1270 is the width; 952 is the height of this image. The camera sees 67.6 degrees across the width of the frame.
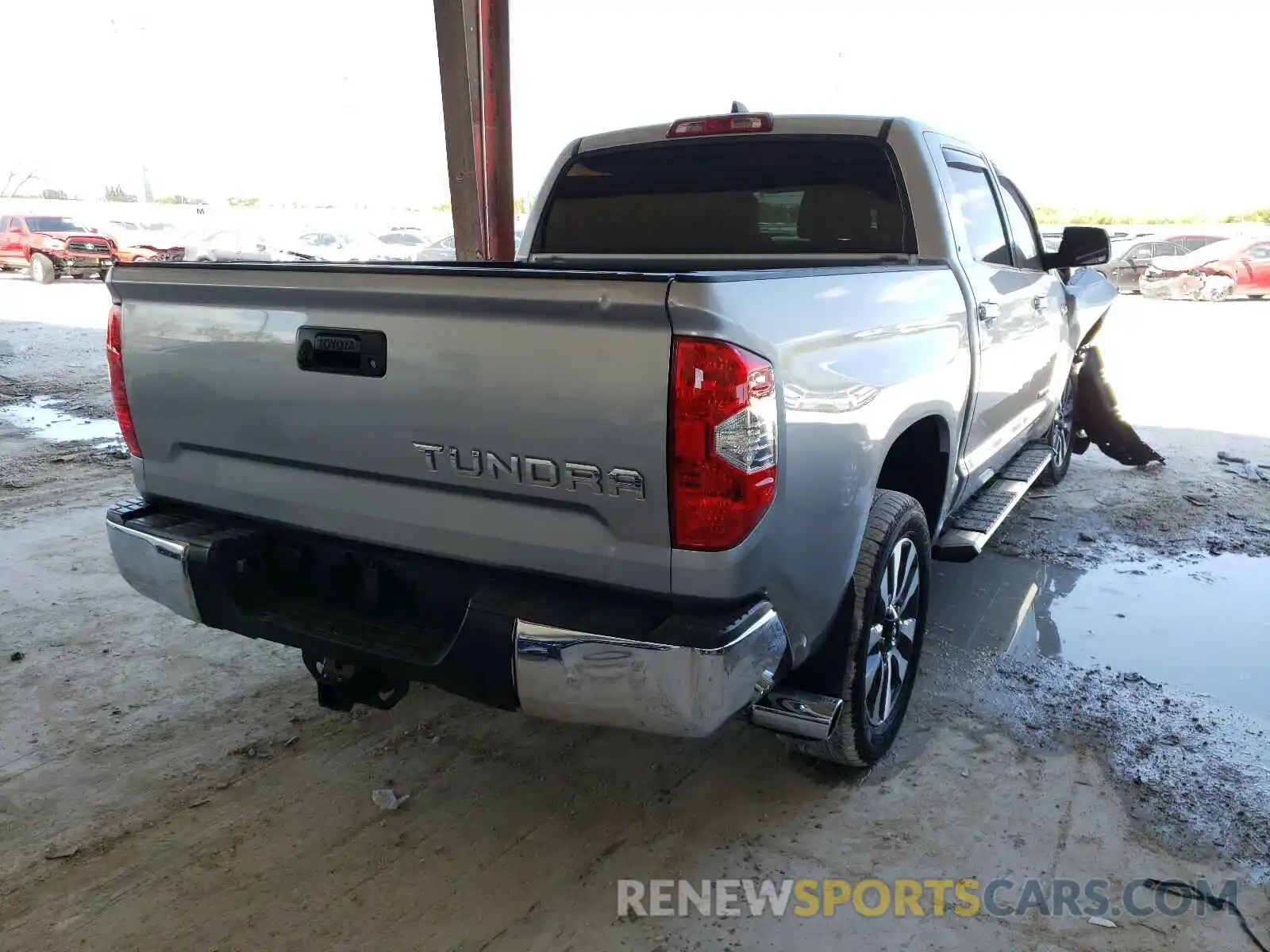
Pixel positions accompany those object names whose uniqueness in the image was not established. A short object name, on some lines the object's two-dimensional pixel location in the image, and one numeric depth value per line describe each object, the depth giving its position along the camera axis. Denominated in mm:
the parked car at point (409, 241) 24859
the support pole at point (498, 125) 6559
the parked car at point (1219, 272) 18266
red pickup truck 21969
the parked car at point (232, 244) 20938
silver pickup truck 1986
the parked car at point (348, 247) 23203
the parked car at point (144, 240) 22344
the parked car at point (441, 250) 22297
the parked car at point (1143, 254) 19812
